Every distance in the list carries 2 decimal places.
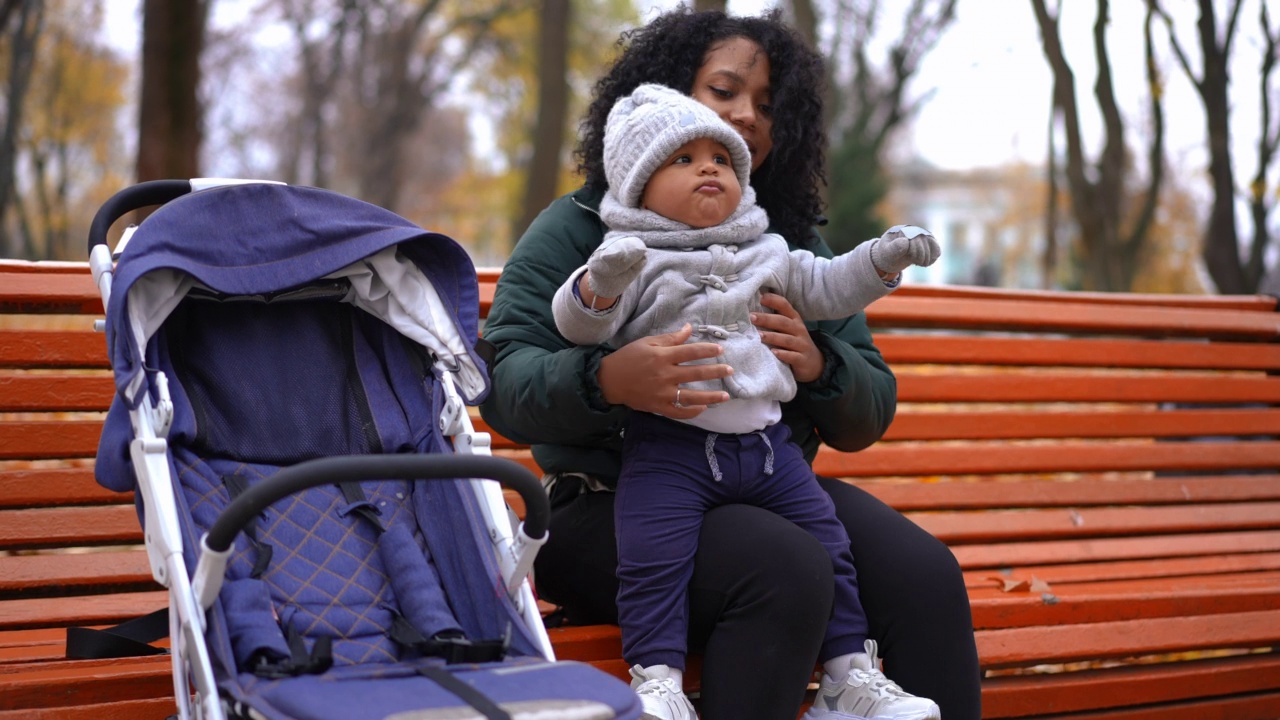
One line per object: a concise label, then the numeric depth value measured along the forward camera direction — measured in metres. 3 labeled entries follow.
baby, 2.55
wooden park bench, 3.07
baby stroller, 2.00
